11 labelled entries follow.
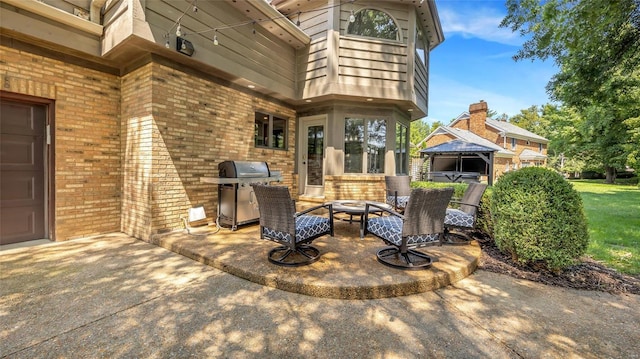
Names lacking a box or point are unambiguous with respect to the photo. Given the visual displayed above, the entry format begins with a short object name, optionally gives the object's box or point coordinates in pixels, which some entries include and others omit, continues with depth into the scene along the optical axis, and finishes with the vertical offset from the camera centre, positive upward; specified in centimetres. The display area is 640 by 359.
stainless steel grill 491 -39
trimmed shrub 321 -52
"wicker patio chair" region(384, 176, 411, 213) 637 -30
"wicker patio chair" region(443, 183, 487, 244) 422 -62
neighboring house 2040 +348
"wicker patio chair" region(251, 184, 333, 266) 312 -66
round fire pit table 444 -57
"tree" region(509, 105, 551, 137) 3838 +946
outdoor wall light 429 +202
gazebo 1279 +99
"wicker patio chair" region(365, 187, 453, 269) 304 -63
